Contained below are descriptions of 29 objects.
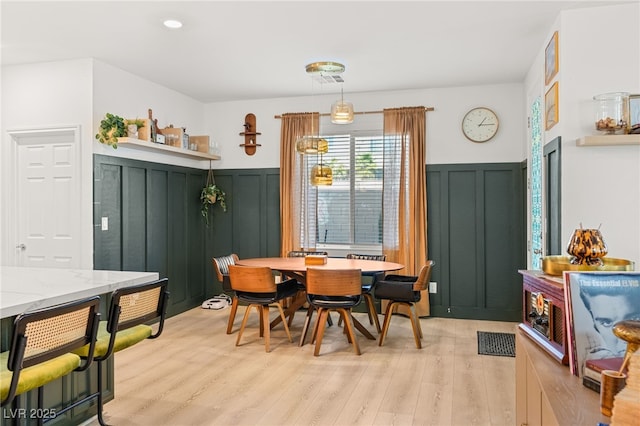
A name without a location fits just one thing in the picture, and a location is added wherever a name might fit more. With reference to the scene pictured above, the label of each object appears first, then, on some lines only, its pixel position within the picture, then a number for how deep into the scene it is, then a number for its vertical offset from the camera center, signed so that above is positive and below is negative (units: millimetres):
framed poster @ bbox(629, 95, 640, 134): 3311 +688
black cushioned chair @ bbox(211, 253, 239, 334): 4898 -656
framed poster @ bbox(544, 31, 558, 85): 3650 +1205
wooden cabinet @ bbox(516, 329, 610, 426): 1119 -473
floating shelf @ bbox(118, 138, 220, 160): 4841 +725
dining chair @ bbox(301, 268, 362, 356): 4199 -704
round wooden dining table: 4707 -536
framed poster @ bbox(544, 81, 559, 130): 3643 +824
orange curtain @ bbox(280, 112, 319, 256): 6258 +379
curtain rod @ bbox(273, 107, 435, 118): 5846 +1250
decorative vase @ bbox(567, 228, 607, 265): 1651 -126
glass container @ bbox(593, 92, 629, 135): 3250 +661
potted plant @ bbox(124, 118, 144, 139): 4934 +898
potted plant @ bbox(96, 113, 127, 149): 4695 +796
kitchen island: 2205 -383
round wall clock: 5688 +1029
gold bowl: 1654 -195
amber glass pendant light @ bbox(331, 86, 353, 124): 4684 +967
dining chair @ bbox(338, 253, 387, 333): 4719 -835
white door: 4848 +157
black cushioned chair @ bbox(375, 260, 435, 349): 4473 -768
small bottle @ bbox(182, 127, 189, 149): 5777 +878
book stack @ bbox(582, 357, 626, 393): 1238 -407
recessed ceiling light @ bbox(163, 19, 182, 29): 3736 +1478
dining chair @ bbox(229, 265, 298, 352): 4438 -714
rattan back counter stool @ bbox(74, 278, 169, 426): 2295 -533
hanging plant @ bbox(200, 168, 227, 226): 6535 +227
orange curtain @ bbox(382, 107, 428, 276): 5824 +286
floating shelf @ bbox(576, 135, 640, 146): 3186 +470
